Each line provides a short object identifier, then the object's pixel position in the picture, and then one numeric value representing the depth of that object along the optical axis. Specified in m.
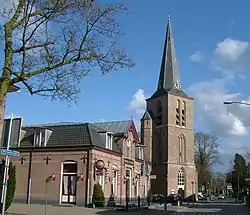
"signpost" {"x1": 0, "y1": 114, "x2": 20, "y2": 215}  12.95
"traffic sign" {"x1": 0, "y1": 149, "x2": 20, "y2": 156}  13.18
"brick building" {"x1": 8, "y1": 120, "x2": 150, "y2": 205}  37.41
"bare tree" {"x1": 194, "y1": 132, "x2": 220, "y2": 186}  86.56
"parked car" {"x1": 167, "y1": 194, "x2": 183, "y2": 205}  54.42
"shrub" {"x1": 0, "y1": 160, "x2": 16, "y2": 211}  21.05
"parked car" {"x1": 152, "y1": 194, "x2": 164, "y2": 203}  55.39
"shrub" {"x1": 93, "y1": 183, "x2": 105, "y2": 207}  36.75
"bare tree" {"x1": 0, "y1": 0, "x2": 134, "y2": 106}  15.72
